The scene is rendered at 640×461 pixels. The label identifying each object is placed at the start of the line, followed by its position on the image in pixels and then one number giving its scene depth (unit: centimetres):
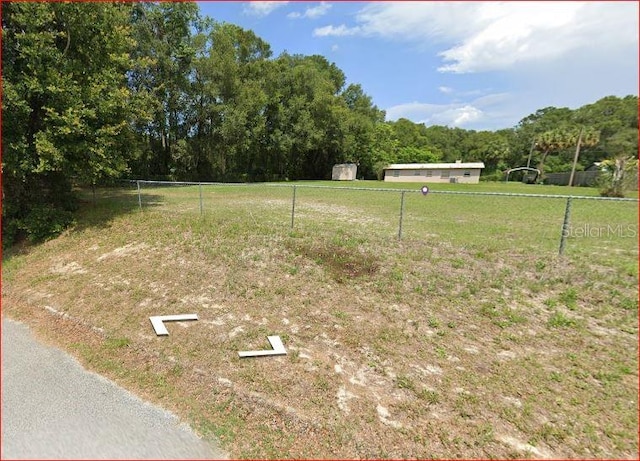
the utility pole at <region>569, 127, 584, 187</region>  3927
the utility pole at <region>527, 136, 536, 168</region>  5581
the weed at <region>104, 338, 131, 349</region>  381
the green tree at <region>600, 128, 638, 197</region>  1705
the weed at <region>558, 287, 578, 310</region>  434
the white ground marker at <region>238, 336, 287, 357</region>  356
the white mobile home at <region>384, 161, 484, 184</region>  4247
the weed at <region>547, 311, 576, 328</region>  395
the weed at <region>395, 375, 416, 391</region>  305
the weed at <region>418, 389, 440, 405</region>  286
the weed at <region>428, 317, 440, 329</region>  403
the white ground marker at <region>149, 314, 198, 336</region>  414
